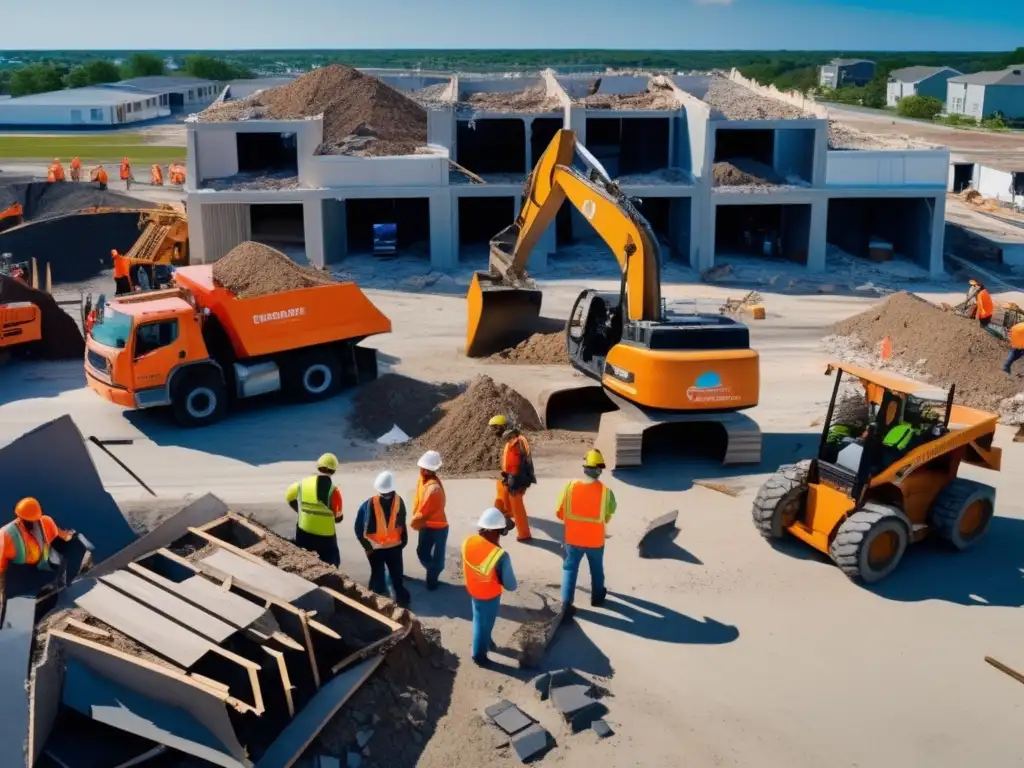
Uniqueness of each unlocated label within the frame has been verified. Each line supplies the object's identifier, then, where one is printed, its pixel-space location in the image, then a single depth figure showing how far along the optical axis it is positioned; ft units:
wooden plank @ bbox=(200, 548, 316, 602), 30.83
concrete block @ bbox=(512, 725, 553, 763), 27.94
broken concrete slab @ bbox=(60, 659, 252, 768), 26.45
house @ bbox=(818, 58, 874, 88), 465.88
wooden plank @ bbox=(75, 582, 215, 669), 27.99
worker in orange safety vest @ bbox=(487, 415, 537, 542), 39.86
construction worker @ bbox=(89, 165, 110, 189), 120.50
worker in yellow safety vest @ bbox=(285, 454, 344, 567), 35.37
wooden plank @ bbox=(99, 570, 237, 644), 28.73
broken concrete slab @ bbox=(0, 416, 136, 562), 36.27
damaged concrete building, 95.25
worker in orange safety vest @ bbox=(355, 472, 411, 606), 34.53
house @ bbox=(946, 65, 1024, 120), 279.28
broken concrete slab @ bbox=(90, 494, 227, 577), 33.99
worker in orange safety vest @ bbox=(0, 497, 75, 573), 32.42
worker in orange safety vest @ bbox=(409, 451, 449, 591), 35.86
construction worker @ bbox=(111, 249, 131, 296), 76.95
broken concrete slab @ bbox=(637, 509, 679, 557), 40.29
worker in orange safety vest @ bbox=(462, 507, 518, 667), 31.09
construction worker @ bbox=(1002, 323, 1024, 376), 58.90
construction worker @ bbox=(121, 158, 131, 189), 141.79
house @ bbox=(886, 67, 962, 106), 347.77
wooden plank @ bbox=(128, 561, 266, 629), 29.33
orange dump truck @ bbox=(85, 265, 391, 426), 53.16
